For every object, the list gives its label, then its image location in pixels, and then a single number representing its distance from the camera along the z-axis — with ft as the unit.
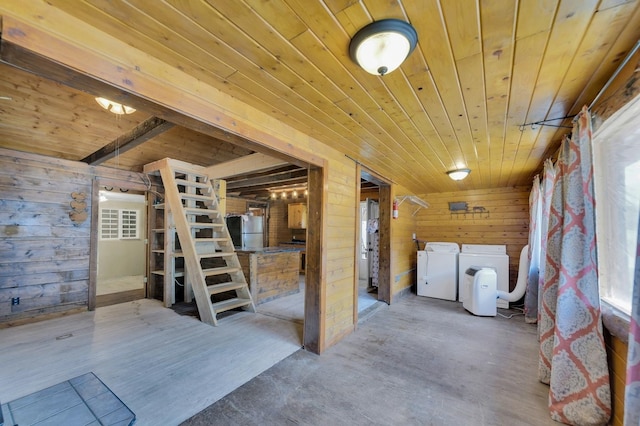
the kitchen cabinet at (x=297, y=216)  24.49
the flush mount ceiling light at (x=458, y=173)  12.12
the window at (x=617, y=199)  4.93
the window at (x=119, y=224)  22.61
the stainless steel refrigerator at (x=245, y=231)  17.47
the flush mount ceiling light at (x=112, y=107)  7.72
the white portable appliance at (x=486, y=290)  13.05
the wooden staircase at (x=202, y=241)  11.50
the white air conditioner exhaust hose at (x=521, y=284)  13.35
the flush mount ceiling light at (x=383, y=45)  3.70
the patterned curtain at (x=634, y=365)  3.35
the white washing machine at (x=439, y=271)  16.34
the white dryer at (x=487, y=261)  14.84
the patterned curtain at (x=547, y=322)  7.07
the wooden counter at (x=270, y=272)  13.99
